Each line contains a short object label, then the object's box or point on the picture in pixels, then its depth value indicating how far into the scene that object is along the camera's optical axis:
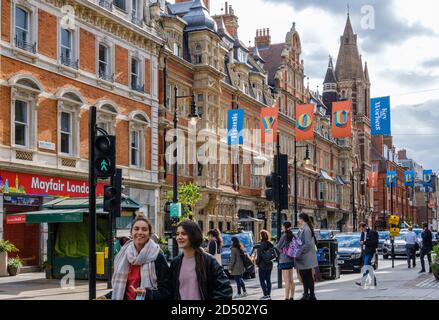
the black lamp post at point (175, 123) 28.31
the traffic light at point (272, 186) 20.30
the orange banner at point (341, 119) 36.31
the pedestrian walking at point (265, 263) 17.31
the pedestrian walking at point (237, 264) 18.41
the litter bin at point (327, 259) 23.66
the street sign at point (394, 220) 30.67
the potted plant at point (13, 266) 25.55
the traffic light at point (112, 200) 14.74
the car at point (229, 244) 27.14
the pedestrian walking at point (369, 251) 18.55
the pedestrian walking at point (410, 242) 27.93
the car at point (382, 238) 45.99
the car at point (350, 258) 27.58
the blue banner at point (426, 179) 86.59
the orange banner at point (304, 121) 40.00
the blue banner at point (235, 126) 38.68
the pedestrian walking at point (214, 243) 18.86
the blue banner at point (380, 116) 27.74
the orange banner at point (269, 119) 41.75
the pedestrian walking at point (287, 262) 16.00
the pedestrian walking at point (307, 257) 15.13
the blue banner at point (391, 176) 70.19
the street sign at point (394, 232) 29.98
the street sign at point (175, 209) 28.95
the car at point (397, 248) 41.19
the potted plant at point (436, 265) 20.75
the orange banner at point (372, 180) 67.50
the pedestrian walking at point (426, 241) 25.00
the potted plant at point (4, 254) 24.89
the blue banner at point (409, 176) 74.50
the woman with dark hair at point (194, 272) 6.25
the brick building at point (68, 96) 27.31
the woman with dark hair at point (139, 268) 6.69
